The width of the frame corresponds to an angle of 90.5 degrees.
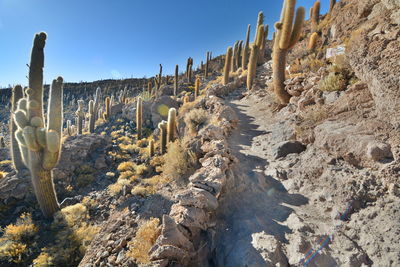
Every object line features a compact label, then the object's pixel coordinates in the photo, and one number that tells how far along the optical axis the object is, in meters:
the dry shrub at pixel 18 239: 5.09
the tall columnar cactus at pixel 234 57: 23.40
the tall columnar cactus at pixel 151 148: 11.18
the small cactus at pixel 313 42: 13.52
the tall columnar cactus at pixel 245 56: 21.05
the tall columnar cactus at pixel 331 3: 18.64
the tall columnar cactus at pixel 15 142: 9.38
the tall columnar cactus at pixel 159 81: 27.73
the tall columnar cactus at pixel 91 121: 19.02
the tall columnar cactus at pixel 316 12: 18.07
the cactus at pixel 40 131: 6.22
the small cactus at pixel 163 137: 10.66
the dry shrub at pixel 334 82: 5.92
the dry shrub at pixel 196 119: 9.86
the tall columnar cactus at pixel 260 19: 19.17
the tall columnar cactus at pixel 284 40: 8.45
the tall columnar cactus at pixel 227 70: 18.45
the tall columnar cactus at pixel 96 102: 20.07
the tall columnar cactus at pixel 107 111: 23.23
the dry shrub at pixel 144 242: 2.80
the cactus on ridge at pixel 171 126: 10.10
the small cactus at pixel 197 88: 18.51
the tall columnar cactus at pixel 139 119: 15.79
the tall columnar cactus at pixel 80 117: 18.60
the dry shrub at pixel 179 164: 6.41
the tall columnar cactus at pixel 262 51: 21.72
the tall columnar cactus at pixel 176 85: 22.85
